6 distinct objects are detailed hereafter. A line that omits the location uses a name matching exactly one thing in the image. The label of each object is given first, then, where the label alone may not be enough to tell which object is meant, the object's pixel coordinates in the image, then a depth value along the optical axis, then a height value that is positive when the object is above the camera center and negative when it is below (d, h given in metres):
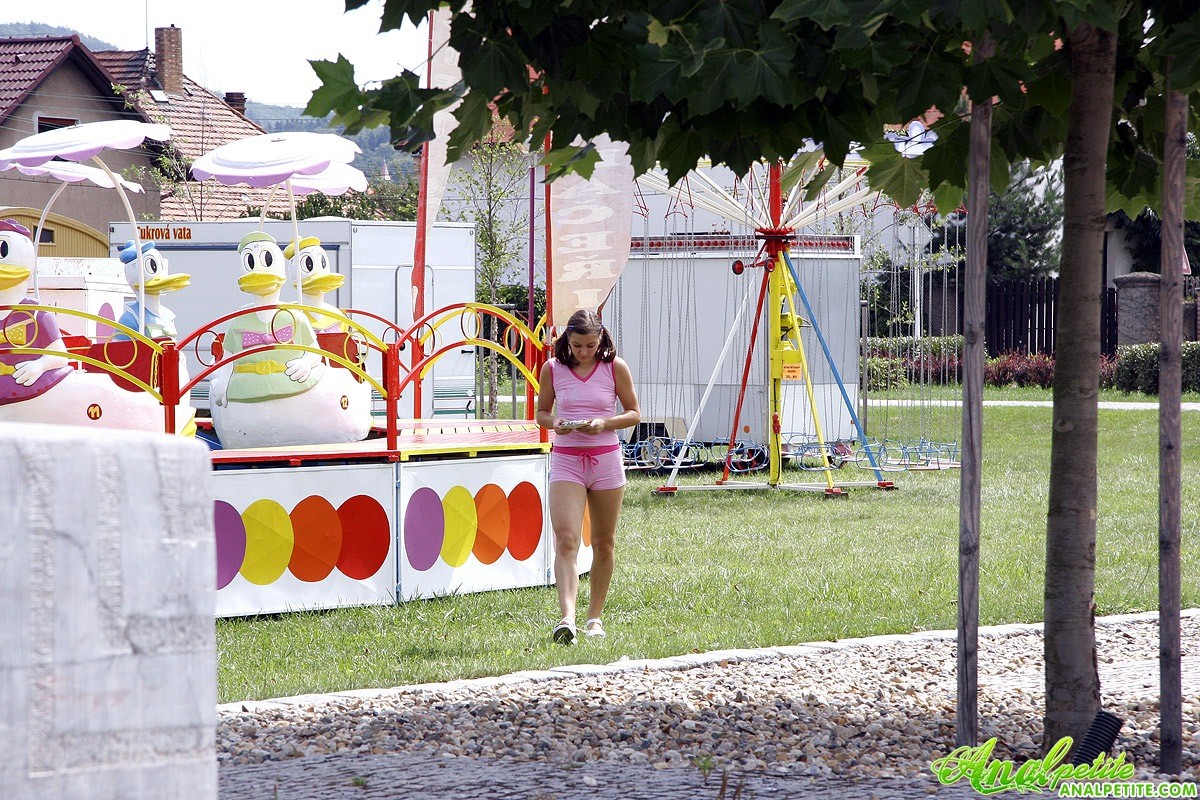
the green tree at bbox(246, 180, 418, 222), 69.25 +3.82
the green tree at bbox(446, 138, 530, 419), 51.91 +2.80
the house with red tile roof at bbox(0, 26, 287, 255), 60.31 +5.41
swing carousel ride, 32.03 -0.02
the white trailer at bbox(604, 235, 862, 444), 32.66 +0.14
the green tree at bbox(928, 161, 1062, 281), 76.44 +3.04
